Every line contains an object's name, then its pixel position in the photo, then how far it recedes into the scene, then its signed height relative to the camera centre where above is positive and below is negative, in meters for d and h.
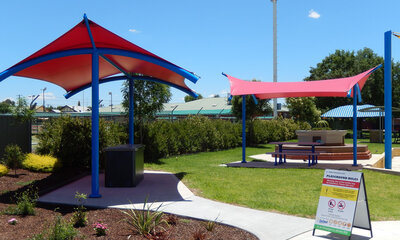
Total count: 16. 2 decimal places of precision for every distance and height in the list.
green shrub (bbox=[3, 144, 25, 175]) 10.35 -1.01
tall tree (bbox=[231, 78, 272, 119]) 24.93 +0.91
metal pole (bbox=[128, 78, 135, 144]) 11.97 +0.19
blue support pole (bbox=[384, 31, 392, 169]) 12.32 +0.42
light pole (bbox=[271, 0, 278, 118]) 42.09 +8.27
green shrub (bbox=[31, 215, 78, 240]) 4.78 -1.49
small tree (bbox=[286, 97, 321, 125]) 35.50 +1.09
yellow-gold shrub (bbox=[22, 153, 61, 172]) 10.91 -1.27
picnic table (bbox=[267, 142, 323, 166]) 13.49 -1.21
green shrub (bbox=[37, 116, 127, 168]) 11.48 -0.62
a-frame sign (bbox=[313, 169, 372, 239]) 5.29 -1.26
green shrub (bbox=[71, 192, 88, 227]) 5.75 -1.54
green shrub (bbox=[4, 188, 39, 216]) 6.35 -1.53
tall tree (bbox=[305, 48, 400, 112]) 47.56 +6.63
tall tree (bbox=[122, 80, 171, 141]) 15.44 +1.03
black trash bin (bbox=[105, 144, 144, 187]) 9.19 -1.15
